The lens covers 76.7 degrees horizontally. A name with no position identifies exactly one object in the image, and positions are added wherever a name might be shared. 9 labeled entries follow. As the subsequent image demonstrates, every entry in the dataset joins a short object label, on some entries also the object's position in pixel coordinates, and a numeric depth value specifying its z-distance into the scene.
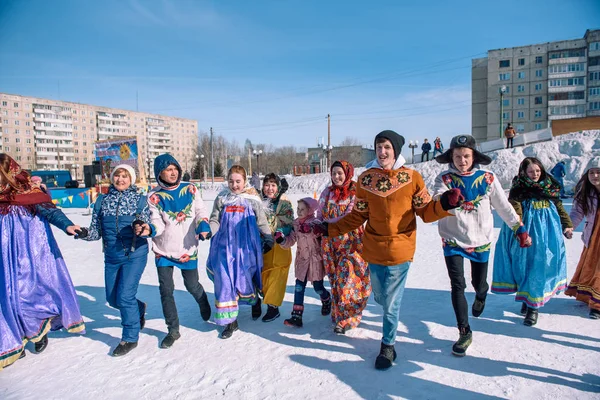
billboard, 21.77
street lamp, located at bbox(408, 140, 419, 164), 36.02
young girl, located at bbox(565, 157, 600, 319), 4.04
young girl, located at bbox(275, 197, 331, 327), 4.06
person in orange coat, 3.10
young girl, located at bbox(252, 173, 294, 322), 4.16
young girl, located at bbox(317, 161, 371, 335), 3.77
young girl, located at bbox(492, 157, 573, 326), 3.88
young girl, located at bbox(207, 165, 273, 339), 3.84
